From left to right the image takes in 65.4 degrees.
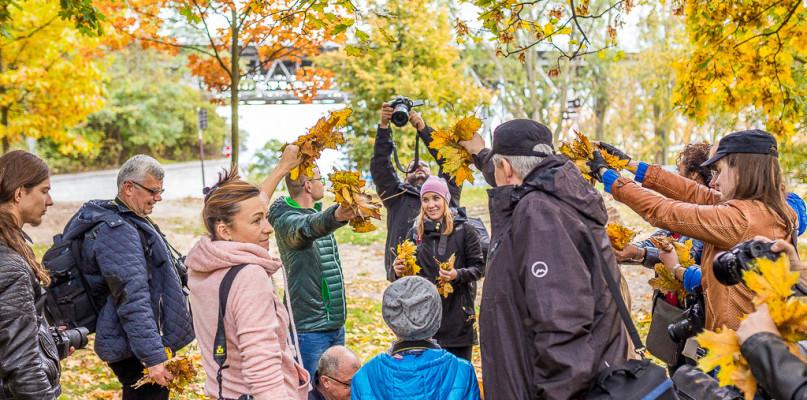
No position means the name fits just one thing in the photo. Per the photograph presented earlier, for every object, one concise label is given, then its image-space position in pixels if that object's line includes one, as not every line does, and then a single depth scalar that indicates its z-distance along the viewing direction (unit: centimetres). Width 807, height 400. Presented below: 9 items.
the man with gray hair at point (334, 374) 333
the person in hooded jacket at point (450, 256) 449
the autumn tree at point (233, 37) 716
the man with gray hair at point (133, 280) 349
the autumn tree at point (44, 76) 1116
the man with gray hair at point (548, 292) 228
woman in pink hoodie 244
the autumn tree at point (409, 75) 1745
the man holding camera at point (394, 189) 520
